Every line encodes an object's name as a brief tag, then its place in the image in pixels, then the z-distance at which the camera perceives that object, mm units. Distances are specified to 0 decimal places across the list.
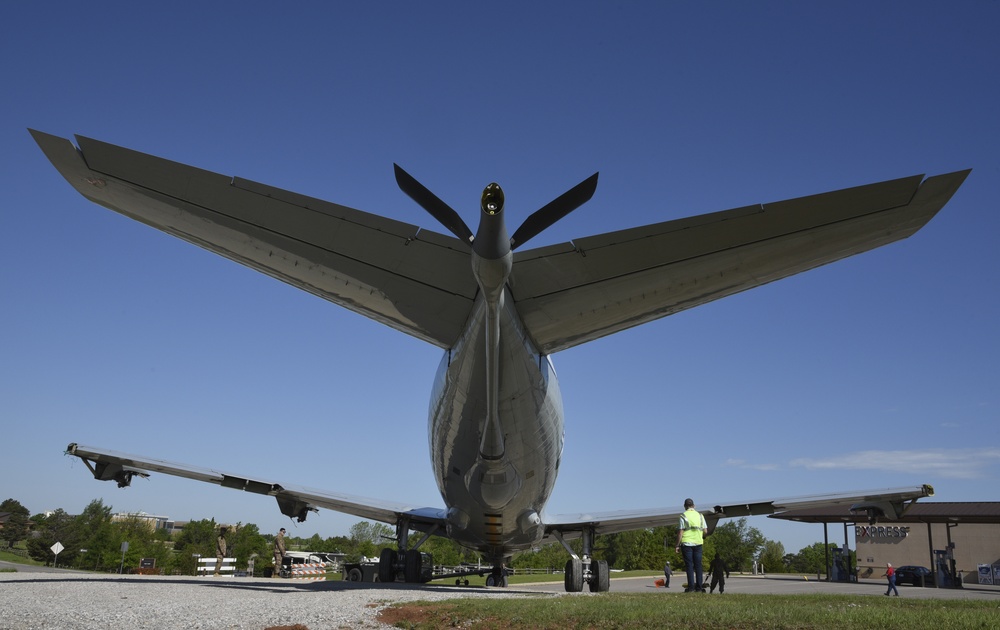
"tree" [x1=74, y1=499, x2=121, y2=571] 53906
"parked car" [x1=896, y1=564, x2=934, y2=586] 36125
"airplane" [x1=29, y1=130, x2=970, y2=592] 6926
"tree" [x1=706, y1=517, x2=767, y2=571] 95469
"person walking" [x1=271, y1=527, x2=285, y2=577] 24016
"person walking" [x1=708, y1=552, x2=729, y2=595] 14923
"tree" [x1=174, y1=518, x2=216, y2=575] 79338
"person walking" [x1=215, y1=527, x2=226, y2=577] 22688
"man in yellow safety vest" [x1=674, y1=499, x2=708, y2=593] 11203
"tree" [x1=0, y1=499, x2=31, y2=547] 83569
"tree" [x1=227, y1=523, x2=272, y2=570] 69506
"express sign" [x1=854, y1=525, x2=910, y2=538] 48750
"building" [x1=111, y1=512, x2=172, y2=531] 147125
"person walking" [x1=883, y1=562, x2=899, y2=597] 19766
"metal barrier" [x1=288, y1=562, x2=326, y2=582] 29031
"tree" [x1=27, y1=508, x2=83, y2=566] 58750
